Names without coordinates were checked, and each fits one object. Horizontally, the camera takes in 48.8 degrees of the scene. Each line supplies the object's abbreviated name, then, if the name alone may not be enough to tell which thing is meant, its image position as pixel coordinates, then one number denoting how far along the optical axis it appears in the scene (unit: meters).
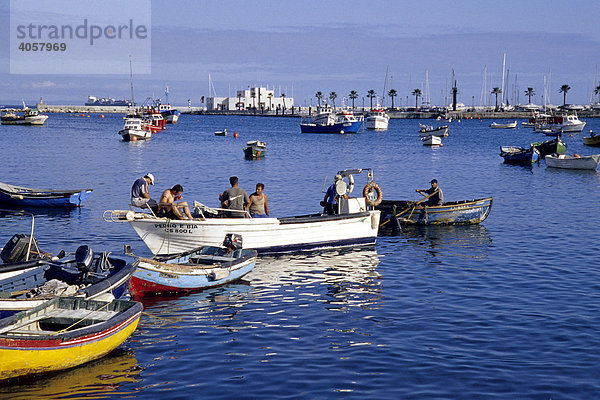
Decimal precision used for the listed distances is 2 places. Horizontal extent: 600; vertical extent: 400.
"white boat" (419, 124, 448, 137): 110.76
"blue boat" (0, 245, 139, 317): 13.91
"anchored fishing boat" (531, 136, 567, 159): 66.12
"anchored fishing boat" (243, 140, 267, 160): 70.62
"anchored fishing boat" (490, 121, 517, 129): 163.04
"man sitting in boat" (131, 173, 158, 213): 22.48
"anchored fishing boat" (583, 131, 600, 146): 88.22
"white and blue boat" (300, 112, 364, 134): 128.00
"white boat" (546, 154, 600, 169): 56.25
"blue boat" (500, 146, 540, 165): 62.47
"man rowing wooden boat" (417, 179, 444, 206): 29.52
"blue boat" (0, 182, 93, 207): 33.69
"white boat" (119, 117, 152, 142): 97.38
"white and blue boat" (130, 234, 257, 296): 17.67
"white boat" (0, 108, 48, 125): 143.45
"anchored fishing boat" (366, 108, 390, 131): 139.38
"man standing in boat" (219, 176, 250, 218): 22.72
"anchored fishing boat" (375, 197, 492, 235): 29.03
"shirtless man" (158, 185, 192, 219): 21.53
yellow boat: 12.09
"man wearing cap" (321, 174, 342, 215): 25.17
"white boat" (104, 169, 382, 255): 21.23
